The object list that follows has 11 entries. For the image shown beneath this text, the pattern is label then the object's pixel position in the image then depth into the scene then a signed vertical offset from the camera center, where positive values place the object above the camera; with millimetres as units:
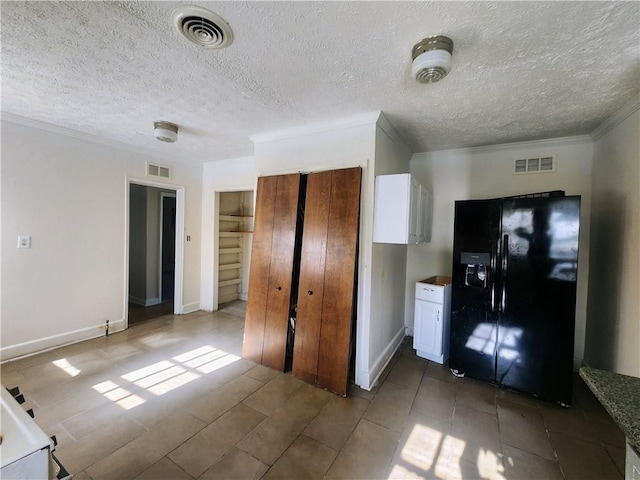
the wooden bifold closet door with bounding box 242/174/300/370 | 2844 -424
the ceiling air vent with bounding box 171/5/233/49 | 1330 +1068
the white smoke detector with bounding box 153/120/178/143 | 2787 +1013
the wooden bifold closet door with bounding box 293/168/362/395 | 2486 -440
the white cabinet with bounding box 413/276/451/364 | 3055 -972
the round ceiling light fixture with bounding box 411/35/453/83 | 1479 +1003
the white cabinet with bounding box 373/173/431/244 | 2422 +244
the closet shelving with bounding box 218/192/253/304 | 5035 -253
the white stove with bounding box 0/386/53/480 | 639 -568
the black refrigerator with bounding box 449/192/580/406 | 2328 -489
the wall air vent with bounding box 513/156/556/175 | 3078 +878
